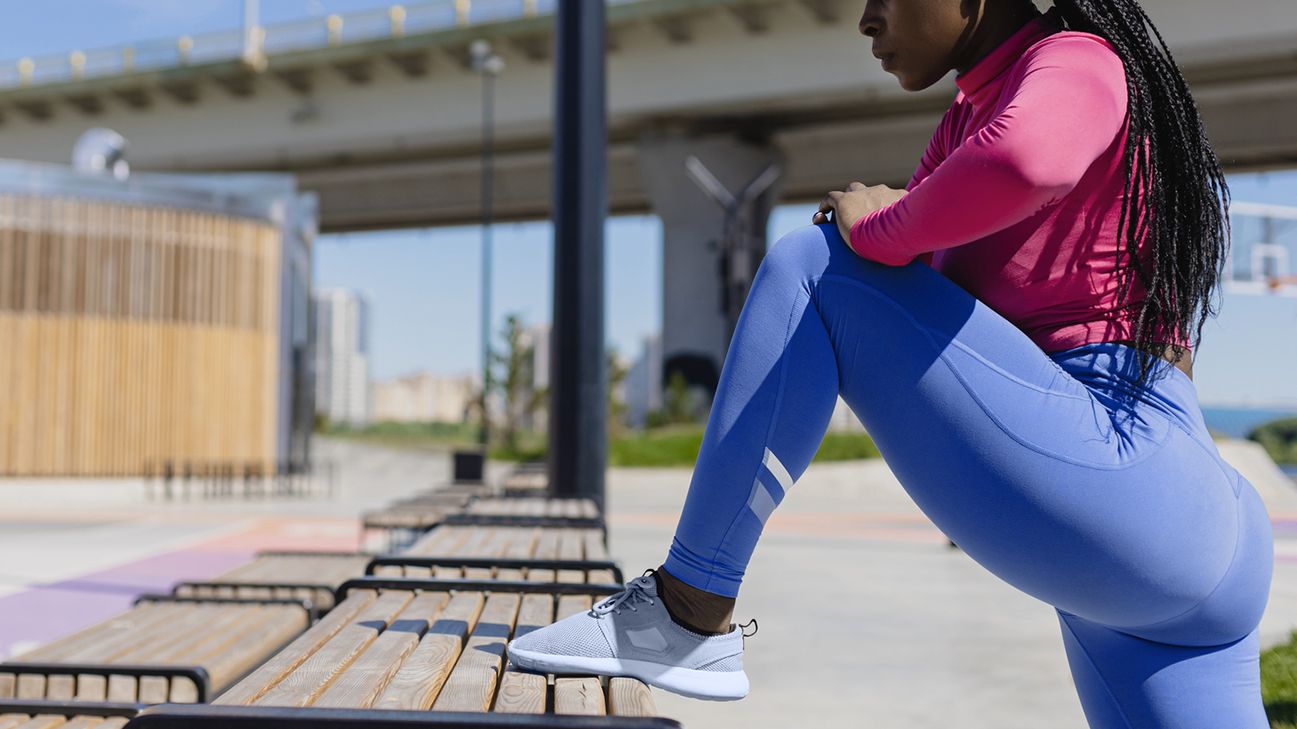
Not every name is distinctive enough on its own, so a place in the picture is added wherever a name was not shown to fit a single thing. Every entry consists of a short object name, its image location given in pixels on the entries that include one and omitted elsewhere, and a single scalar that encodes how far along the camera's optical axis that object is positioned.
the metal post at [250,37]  32.78
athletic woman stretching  1.65
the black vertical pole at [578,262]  6.43
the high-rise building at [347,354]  120.31
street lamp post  27.62
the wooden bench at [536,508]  5.04
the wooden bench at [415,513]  7.55
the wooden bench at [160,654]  2.88
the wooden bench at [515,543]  3.50
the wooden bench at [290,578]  4.64
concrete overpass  27.38
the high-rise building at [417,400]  136.88
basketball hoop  32.59
